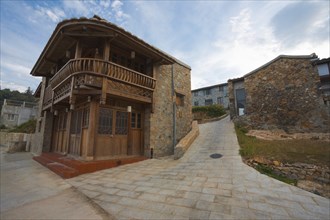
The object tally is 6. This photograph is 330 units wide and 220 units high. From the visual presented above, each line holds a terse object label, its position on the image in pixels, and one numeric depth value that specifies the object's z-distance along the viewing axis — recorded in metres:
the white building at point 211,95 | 31.03
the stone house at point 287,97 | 11.82
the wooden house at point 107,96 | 7.31
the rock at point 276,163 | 6.68
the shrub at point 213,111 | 23.58
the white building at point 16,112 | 31.67
